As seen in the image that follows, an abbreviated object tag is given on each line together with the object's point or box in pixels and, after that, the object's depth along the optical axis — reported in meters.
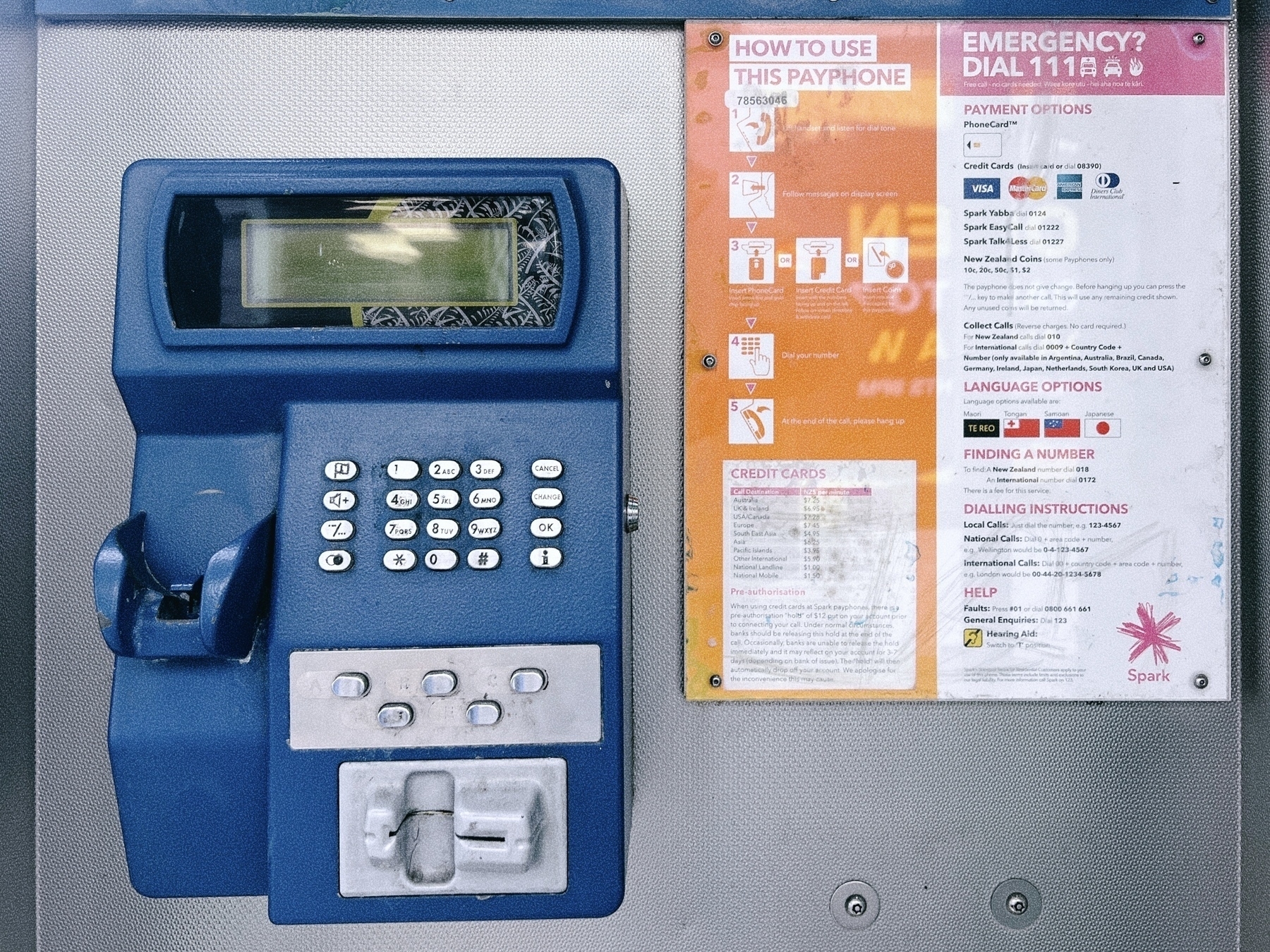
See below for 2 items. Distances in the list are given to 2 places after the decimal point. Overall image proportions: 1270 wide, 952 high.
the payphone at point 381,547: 0.67
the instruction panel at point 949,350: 0.88
